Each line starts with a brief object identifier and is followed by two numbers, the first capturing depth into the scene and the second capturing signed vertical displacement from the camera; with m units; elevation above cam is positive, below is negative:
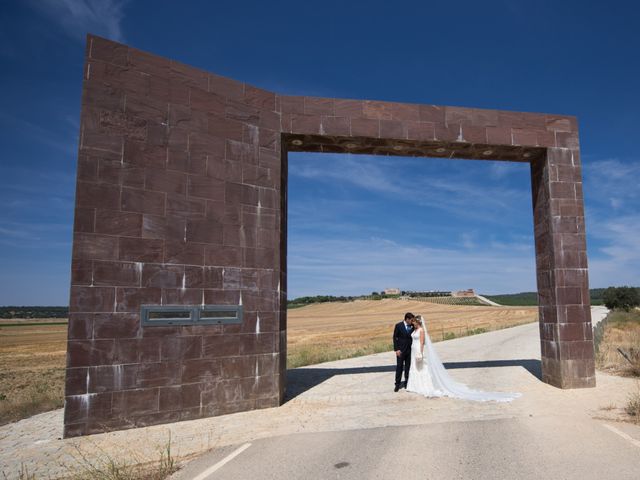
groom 11.80 -1.37
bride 10.57 -2.13
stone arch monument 8.37 +1.47
